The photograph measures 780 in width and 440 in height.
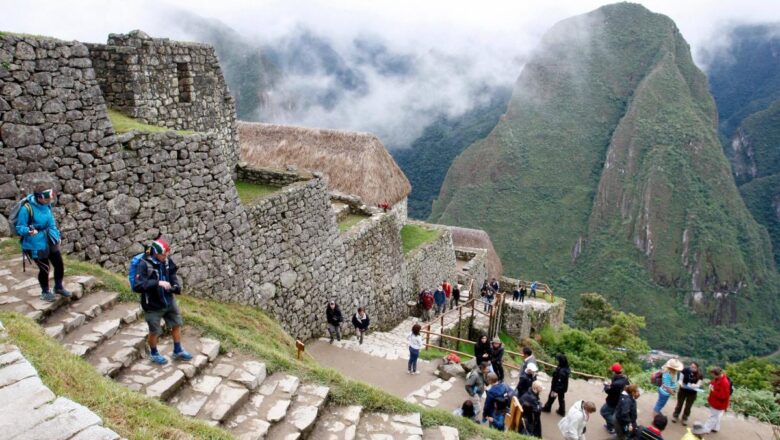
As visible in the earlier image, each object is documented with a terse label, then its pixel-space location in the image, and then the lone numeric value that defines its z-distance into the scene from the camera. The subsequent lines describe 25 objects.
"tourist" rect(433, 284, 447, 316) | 15.86
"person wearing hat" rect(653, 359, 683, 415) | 8.47
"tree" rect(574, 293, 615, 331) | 33.44
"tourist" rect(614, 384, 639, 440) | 7.07
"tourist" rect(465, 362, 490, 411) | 8.48
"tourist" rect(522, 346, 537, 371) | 8.13
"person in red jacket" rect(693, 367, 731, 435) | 7.90
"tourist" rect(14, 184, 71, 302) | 5.23
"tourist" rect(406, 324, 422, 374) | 9.20
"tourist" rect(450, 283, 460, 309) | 17.41
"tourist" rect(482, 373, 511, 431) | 7.12
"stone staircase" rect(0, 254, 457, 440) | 4.99
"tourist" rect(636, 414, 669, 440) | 6.75
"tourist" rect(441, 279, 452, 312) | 17.00
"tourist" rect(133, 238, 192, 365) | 4.96
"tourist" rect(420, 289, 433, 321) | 15.07
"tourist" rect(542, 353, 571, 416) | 8.21
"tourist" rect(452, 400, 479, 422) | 7.49
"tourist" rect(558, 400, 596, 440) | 6.81
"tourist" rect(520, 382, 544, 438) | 7.42
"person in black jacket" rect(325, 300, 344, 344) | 10.74
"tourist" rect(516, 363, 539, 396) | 7.59
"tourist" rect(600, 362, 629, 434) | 7.66
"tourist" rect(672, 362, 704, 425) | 8.31
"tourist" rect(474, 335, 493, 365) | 9.24
